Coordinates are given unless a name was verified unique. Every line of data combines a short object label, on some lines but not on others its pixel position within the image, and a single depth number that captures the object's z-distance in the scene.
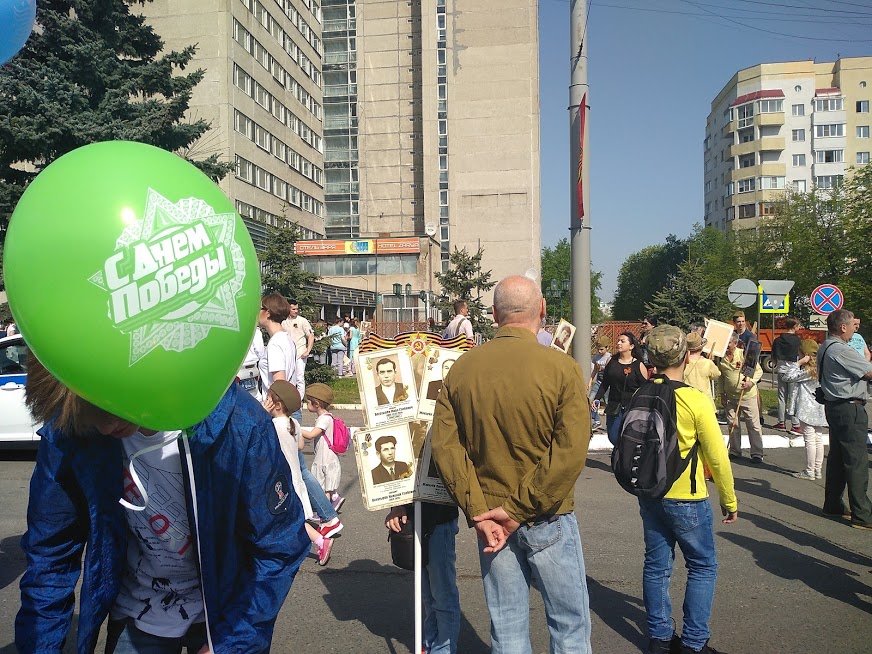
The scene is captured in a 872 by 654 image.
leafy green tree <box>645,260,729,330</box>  29.83
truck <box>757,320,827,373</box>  29.39
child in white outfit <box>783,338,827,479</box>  8.23
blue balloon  3.88
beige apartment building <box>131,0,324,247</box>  47.88
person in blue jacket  1.80
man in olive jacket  2.75
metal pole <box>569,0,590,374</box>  10.40
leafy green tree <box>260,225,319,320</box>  18.59
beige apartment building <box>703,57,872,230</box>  81.44
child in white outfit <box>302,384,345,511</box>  5.93
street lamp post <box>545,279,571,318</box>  39.62
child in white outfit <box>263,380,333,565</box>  5.00
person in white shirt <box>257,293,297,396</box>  6.78
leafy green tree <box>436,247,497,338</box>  32.75
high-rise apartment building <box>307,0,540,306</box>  73.44
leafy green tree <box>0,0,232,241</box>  14.27
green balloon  1.45
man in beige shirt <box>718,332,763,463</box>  9.28
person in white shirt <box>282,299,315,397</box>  10.32
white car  8.86
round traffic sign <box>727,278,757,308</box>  15.98
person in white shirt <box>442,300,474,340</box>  11.47
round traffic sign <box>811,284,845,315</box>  18.25
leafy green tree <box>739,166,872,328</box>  38.81
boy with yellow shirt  3.74
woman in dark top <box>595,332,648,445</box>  7.70
